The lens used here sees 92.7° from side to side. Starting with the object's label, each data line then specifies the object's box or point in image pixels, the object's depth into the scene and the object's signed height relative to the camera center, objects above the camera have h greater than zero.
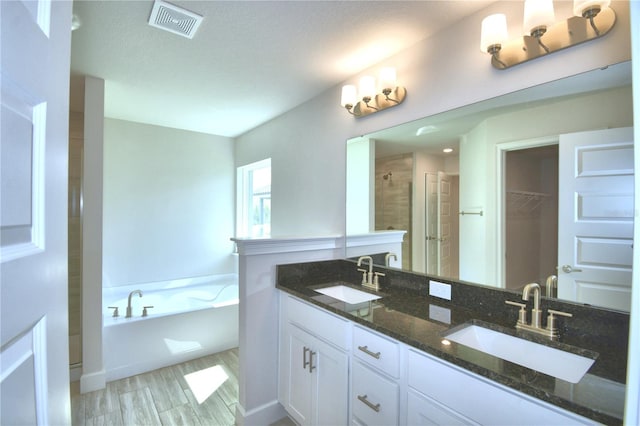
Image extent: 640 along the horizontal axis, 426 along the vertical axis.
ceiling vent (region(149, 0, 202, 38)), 1.55 +1.03
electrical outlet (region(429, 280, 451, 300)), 1.71 -0.44
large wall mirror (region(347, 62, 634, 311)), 1.20 +0.12
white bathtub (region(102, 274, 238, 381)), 2.63 -1.10
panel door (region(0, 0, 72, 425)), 0.39 +0.00
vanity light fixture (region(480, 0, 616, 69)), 1.16 +0.76
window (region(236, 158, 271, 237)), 4.14 +0.16
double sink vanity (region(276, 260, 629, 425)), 0.95 -0.56
